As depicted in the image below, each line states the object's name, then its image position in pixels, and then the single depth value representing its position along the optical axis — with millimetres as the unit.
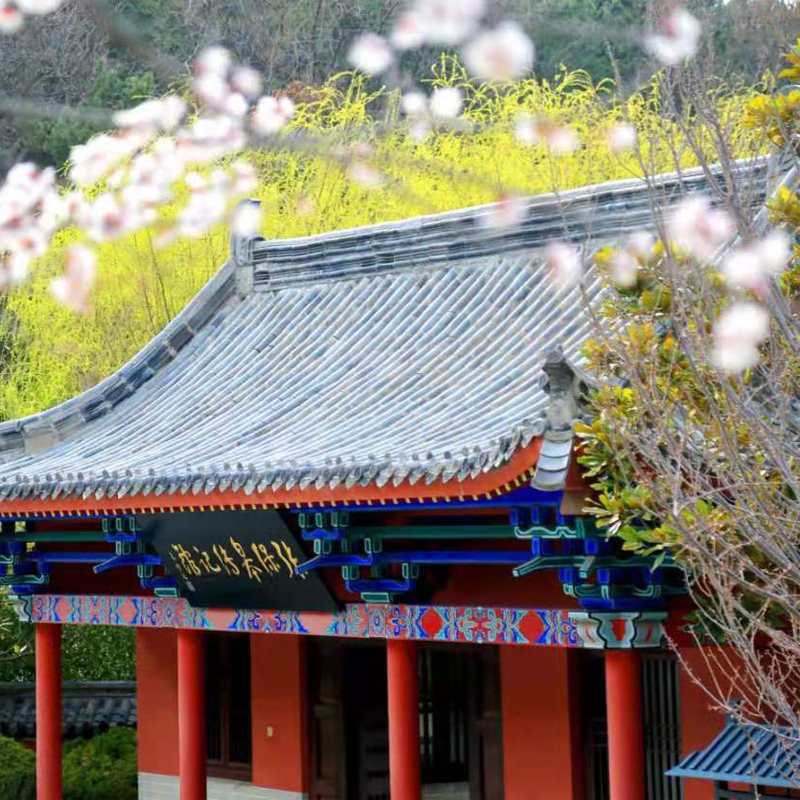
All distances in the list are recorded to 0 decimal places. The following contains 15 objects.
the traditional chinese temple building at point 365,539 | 17750
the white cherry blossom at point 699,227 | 12859
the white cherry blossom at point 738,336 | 11187
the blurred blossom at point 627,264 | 14000
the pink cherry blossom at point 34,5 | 11131
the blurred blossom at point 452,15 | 8203
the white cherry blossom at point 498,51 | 8828
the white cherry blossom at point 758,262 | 10586
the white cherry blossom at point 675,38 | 9719
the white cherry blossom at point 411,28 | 9242
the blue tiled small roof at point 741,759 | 15859
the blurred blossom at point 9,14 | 10758
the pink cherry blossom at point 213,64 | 13445
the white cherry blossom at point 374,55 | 10824
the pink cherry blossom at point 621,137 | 14223
